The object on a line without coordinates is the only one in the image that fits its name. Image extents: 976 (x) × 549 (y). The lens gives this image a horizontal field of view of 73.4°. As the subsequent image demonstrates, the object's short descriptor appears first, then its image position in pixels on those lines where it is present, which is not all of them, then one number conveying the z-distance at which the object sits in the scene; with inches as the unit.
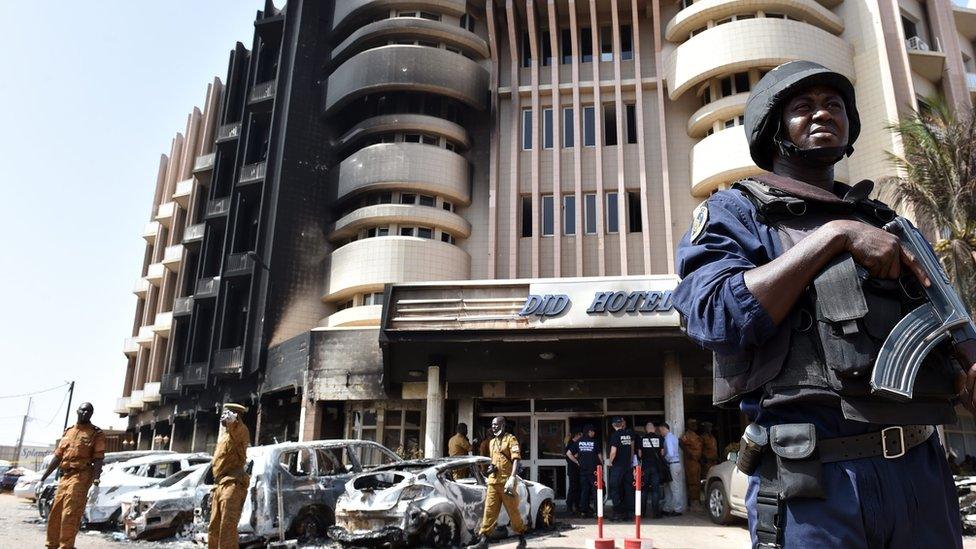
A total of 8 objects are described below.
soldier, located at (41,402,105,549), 301.6
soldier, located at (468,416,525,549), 329.4
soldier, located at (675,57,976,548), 61.8
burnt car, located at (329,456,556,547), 343.6
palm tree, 598.5
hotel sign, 576.4
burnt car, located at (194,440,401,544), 369.1
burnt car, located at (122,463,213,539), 410.9
